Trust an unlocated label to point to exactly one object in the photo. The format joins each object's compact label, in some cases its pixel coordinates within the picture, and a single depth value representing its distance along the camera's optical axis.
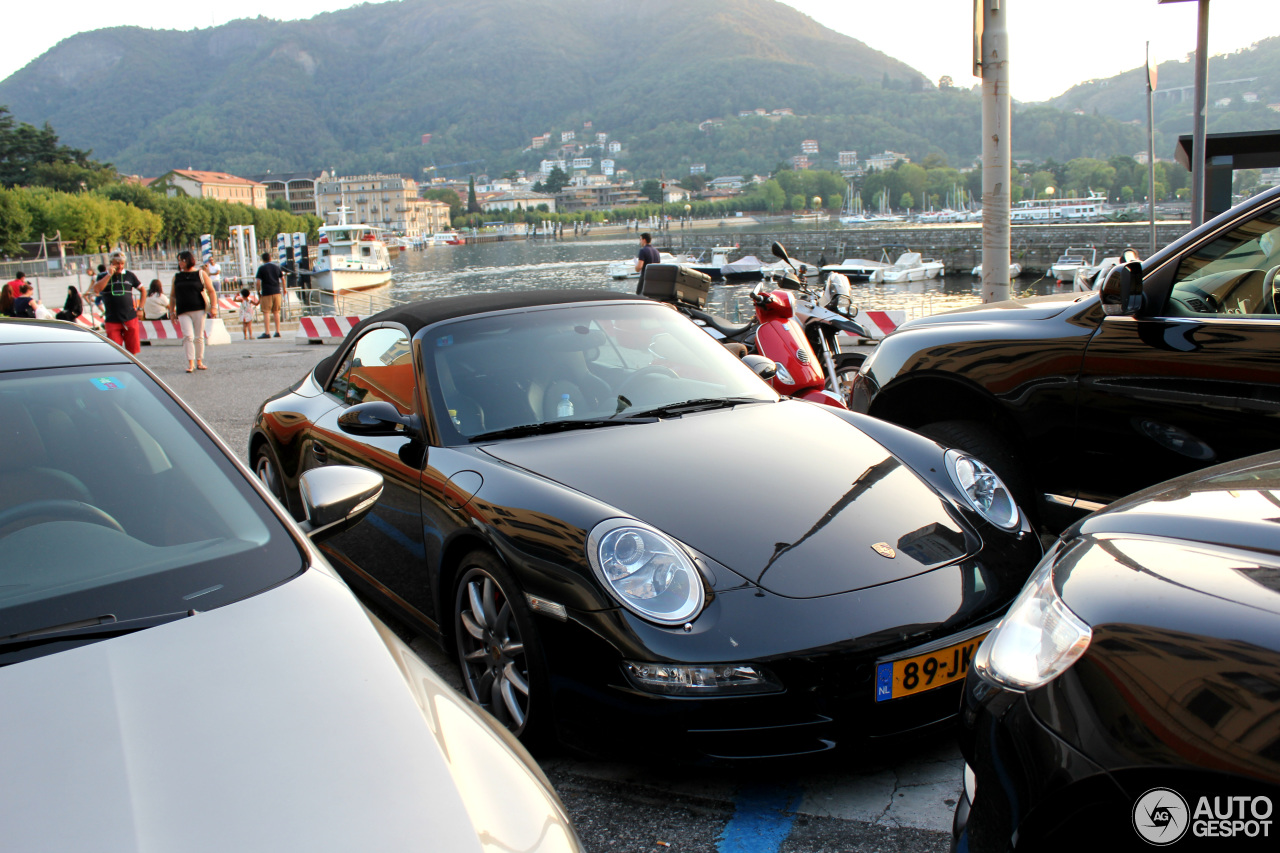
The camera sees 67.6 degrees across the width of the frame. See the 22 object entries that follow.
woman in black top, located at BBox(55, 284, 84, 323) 16.11
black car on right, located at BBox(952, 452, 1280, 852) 1.21
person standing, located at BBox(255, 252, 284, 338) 19.16
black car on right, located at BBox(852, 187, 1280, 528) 3.38
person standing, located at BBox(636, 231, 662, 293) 18.36
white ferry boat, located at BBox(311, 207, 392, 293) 64.19
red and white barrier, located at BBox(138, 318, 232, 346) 18.97
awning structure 8.10
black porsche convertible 2.47
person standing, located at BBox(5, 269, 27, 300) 14.70
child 20.27
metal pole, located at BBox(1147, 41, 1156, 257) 10.04
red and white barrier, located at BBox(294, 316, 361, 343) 17.06
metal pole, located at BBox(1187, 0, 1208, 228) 8.56
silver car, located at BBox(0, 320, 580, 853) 1.27
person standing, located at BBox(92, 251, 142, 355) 13.55
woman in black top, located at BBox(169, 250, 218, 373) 13.77
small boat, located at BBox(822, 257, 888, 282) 56.35
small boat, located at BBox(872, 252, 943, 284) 55.97
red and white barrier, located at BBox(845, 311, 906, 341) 11.37
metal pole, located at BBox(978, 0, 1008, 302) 8.05
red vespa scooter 6.07
